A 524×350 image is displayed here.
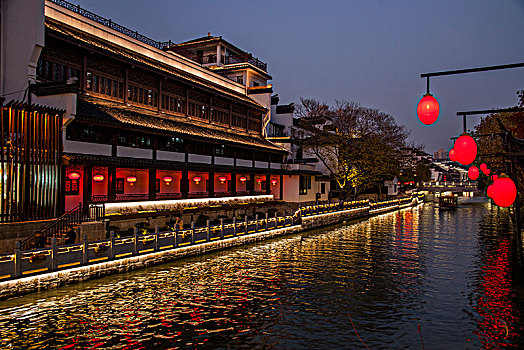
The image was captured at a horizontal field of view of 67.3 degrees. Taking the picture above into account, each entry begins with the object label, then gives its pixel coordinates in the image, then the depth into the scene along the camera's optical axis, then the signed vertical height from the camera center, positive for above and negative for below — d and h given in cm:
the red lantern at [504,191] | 1030 -16
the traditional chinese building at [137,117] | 2170 +459
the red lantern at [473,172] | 1614 +53
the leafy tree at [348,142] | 4722 +532
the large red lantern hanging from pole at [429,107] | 796 +157
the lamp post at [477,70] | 715 +218
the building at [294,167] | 4381 +201
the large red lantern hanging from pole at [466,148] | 1012 +95
